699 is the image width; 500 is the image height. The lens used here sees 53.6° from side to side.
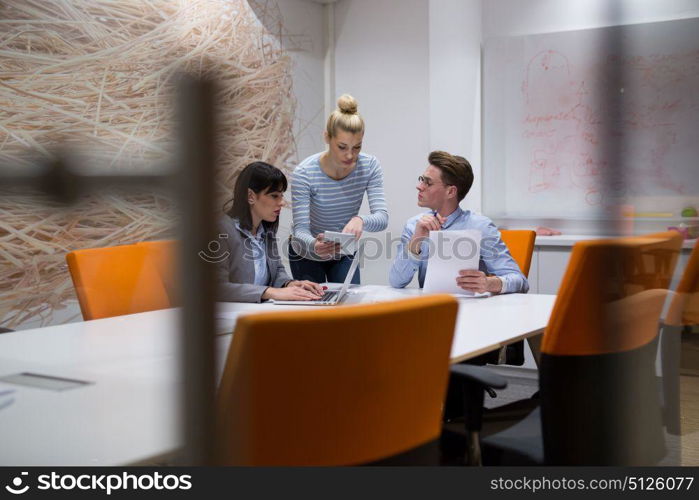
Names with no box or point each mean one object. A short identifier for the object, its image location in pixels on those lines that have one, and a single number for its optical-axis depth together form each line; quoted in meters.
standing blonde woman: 2.24
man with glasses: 2.02
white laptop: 1.83
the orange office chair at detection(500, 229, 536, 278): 2.32
